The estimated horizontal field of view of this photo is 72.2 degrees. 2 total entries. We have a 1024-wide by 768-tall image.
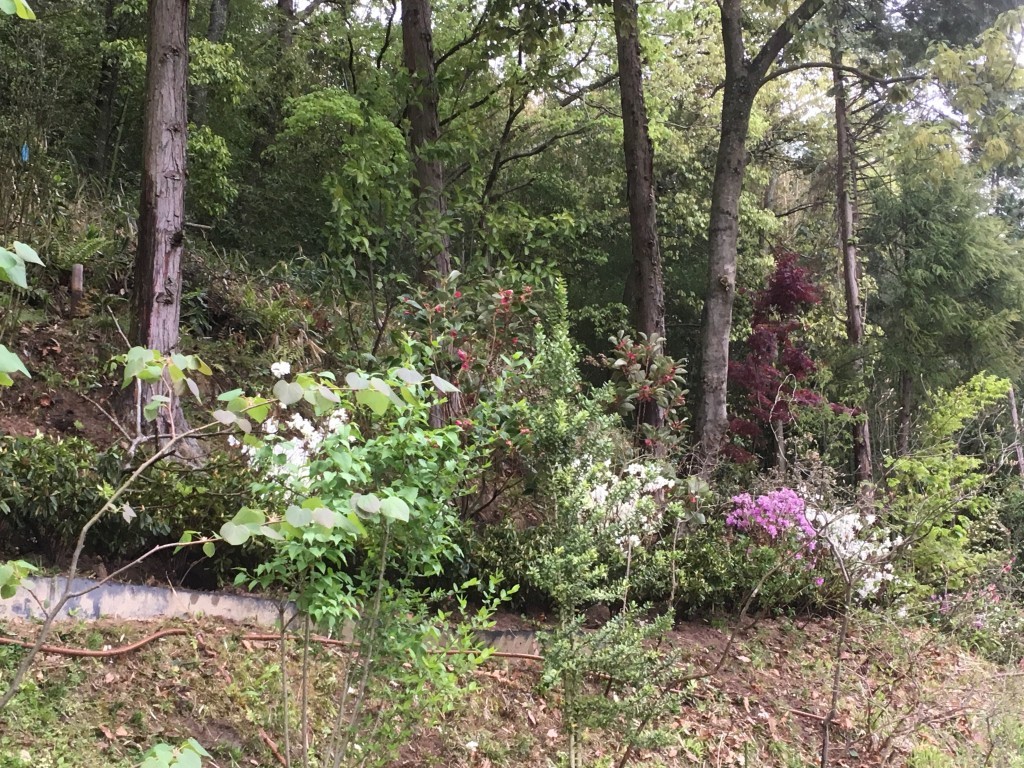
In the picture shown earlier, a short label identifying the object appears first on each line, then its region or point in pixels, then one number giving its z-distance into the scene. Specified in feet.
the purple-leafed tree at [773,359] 29.85
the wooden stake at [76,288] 16.89
